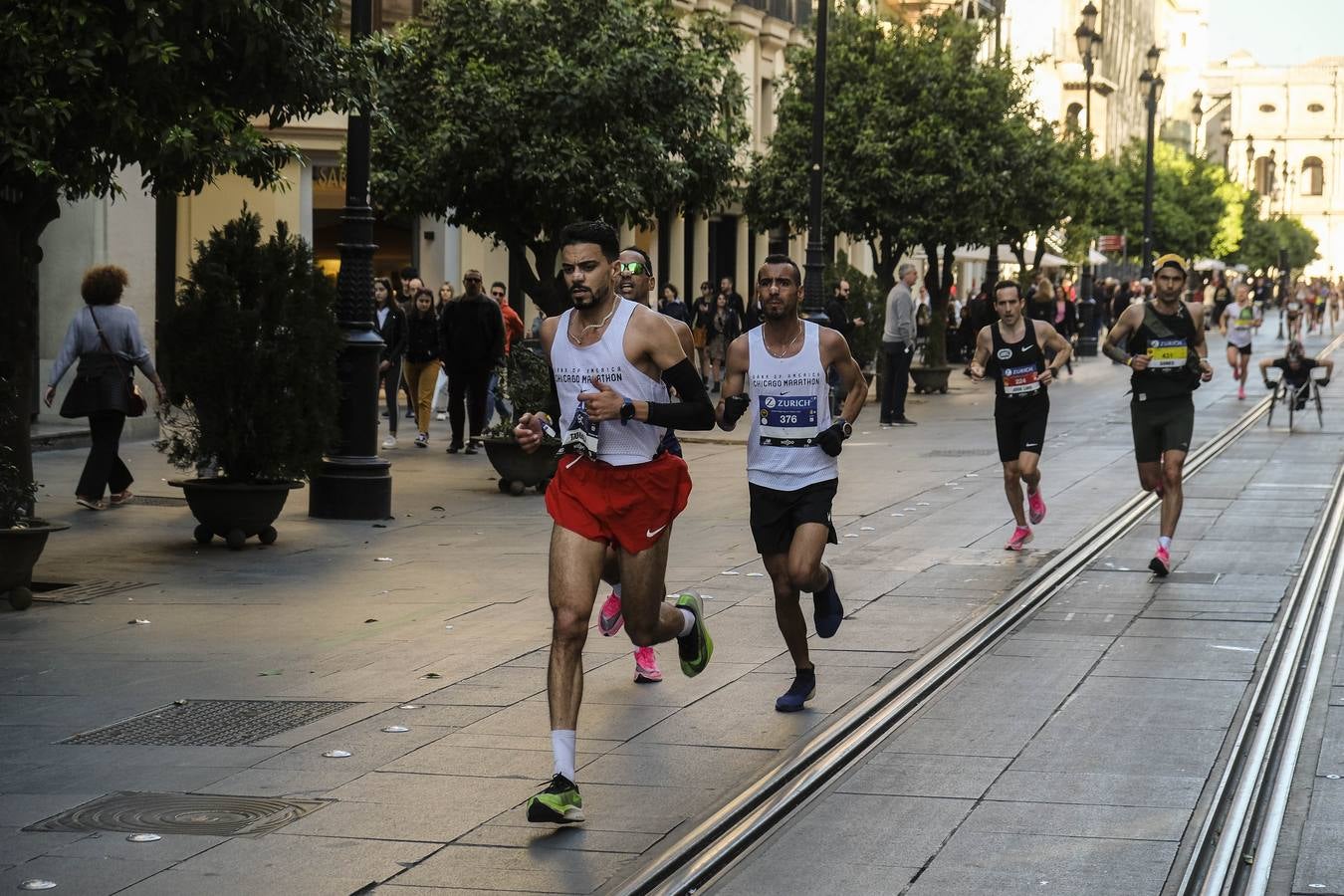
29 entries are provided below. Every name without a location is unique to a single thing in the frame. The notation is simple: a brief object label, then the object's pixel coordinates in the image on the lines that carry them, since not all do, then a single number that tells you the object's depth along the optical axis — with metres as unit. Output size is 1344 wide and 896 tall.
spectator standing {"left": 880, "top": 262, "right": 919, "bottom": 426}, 25.77
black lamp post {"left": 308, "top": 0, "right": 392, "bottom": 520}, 14.91
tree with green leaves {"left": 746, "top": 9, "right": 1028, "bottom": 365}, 35.56
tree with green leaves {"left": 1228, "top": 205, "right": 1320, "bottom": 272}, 102.50
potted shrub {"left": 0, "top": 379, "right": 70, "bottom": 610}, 10.59
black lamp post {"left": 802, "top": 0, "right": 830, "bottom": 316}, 26.34
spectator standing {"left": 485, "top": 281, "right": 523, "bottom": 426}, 24.03
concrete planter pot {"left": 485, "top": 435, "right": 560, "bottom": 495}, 16.92
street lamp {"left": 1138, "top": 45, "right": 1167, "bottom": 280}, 48.56
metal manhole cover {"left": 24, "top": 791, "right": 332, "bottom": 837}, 6.32
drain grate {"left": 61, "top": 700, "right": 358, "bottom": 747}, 7.62
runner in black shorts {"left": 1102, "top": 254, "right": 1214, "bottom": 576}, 12.68
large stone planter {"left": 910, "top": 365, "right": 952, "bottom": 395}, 33.56
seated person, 24.72
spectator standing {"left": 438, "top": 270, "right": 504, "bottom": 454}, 20.50
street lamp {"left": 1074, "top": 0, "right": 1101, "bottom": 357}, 41.72
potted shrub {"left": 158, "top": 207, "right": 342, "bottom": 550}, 13.11
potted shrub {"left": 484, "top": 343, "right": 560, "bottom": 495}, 16.94
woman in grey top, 14.70
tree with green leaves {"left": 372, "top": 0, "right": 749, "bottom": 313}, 21.61
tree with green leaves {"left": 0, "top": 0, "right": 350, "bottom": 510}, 10.82
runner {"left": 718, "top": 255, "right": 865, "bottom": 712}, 8.15
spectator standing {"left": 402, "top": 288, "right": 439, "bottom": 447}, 21.86
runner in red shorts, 6.81
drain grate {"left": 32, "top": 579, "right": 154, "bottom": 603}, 11.13
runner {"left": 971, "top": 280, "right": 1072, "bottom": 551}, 13.50
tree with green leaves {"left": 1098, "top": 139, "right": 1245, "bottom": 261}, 77.62
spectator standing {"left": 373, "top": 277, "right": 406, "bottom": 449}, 22.31
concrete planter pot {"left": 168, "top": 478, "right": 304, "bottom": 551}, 13.08
